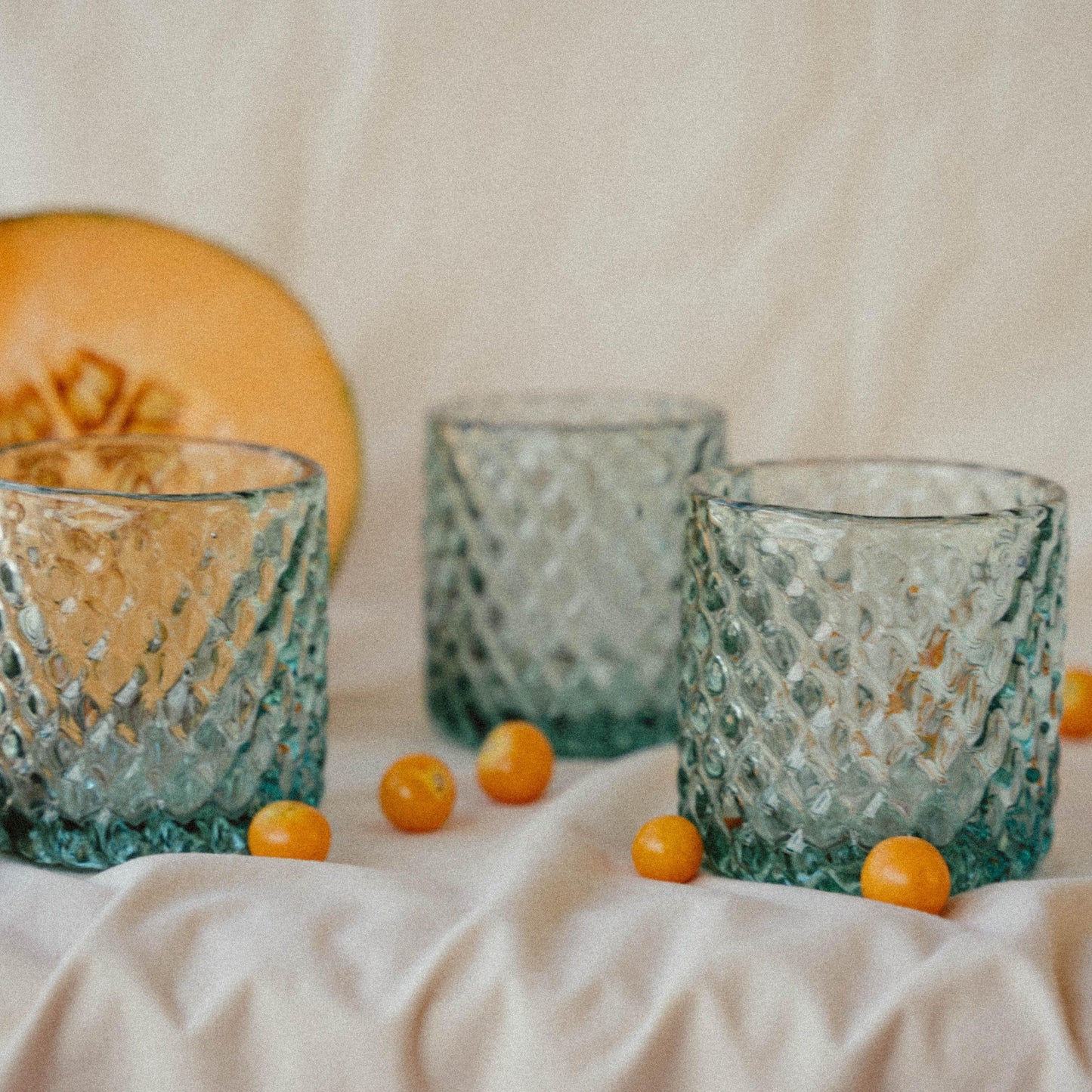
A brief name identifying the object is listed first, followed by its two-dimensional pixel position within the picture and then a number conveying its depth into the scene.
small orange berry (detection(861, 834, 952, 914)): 0.63
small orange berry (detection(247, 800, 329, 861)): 0.69
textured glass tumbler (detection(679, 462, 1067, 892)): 0.64
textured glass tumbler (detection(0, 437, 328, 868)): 0.67
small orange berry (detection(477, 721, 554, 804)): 0.81
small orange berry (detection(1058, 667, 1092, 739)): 0.92
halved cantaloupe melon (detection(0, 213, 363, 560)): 0.92
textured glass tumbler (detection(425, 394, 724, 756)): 0.89
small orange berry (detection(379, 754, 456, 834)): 0.76
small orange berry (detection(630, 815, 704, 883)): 0.68
